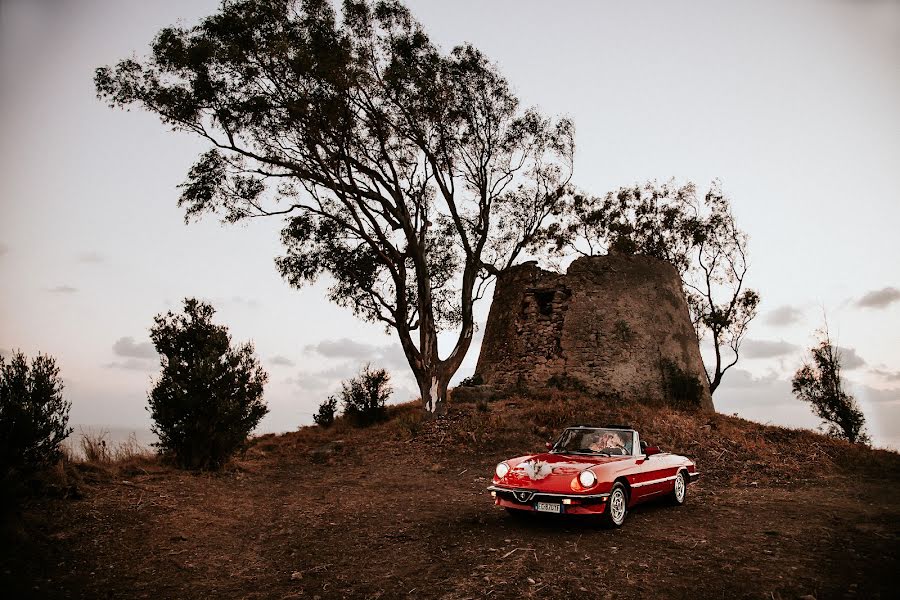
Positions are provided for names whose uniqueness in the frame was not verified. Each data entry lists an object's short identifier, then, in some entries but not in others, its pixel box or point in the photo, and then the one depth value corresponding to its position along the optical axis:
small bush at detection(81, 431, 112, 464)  10.59
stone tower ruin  18.31
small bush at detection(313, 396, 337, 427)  19.23
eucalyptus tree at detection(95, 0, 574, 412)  17.11
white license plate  6.99
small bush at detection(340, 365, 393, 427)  18.84
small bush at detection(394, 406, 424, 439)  15.69
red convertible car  7.03
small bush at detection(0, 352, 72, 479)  7.77
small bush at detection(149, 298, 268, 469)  10.91
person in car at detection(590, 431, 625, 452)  8.25
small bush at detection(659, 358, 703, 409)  18.36
